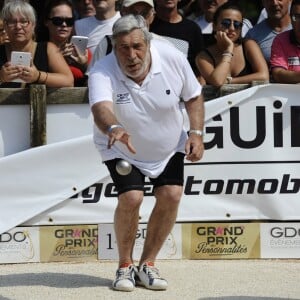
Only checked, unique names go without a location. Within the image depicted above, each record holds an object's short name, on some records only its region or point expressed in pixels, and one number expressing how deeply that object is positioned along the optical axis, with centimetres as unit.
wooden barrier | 1516
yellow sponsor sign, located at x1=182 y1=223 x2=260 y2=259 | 1580
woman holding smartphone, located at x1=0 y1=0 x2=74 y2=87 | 1535
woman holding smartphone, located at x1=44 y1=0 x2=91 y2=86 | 1630
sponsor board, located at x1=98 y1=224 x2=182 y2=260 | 1566
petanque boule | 1316
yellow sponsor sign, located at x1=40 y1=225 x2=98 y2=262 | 1558
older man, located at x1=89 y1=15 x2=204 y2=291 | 1297
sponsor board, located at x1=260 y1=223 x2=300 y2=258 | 1581
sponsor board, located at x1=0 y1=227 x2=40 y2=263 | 1549
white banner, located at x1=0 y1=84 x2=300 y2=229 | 1548
